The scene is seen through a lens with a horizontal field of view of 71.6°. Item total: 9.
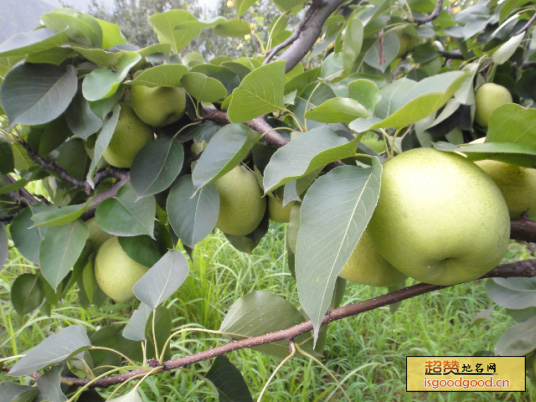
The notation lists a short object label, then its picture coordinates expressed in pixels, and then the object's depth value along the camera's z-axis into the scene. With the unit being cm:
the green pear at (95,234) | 80
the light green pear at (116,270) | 74
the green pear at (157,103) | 65
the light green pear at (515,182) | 50
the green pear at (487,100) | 85
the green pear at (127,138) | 70
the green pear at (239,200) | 70
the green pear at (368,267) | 51
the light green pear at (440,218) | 39
